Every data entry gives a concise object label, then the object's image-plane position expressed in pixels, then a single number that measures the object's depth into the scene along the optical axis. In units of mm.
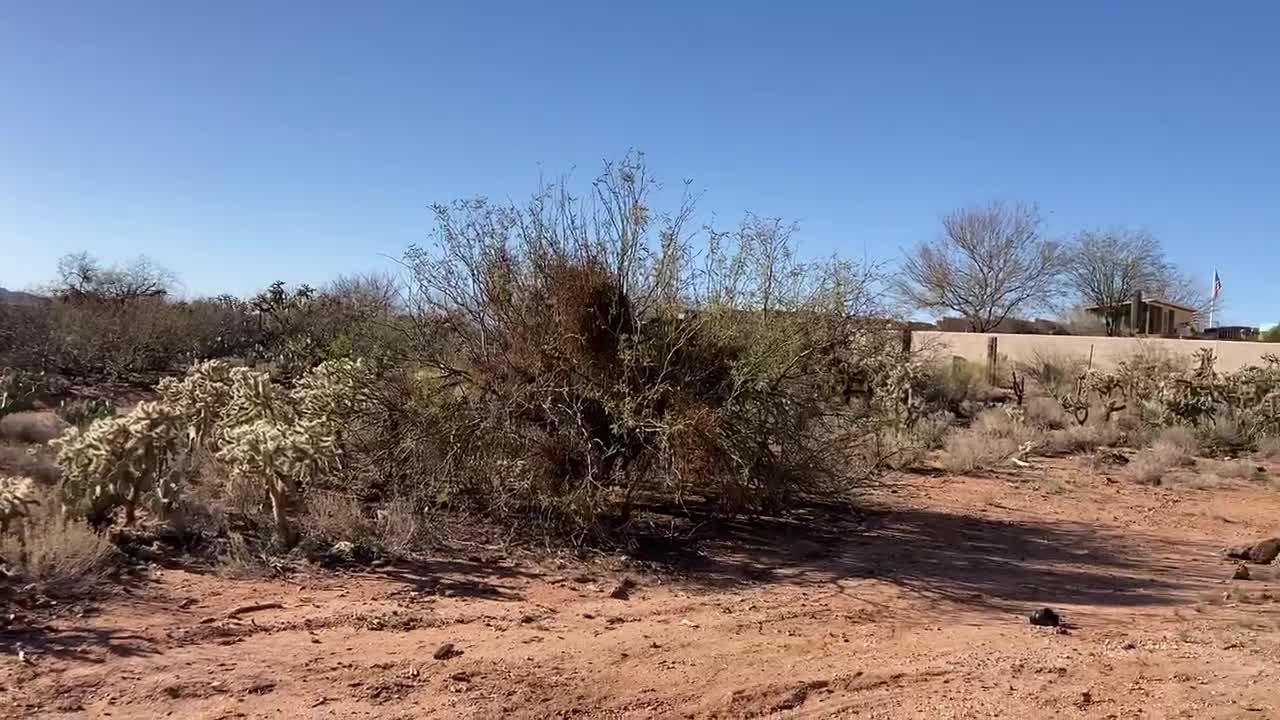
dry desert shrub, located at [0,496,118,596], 6547
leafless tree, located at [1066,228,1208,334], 52781
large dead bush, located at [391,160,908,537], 8922
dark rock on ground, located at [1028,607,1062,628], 6843
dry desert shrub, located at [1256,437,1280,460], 17281
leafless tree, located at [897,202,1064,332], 49938
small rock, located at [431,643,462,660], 5789
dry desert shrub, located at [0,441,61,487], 9938
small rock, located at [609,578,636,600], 7500
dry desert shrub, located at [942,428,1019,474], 15672
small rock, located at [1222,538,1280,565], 9172
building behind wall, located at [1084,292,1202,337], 44719
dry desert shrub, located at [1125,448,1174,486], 14836
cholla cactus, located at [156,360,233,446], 9641
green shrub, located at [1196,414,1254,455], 18062
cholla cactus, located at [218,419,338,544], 7898
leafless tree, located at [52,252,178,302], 25859
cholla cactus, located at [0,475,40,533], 7035
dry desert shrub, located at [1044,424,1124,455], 18141
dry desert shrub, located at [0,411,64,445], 12383
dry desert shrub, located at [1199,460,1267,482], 15266
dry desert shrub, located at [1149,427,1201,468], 16219
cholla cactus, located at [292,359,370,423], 9594
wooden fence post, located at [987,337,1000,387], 27031
